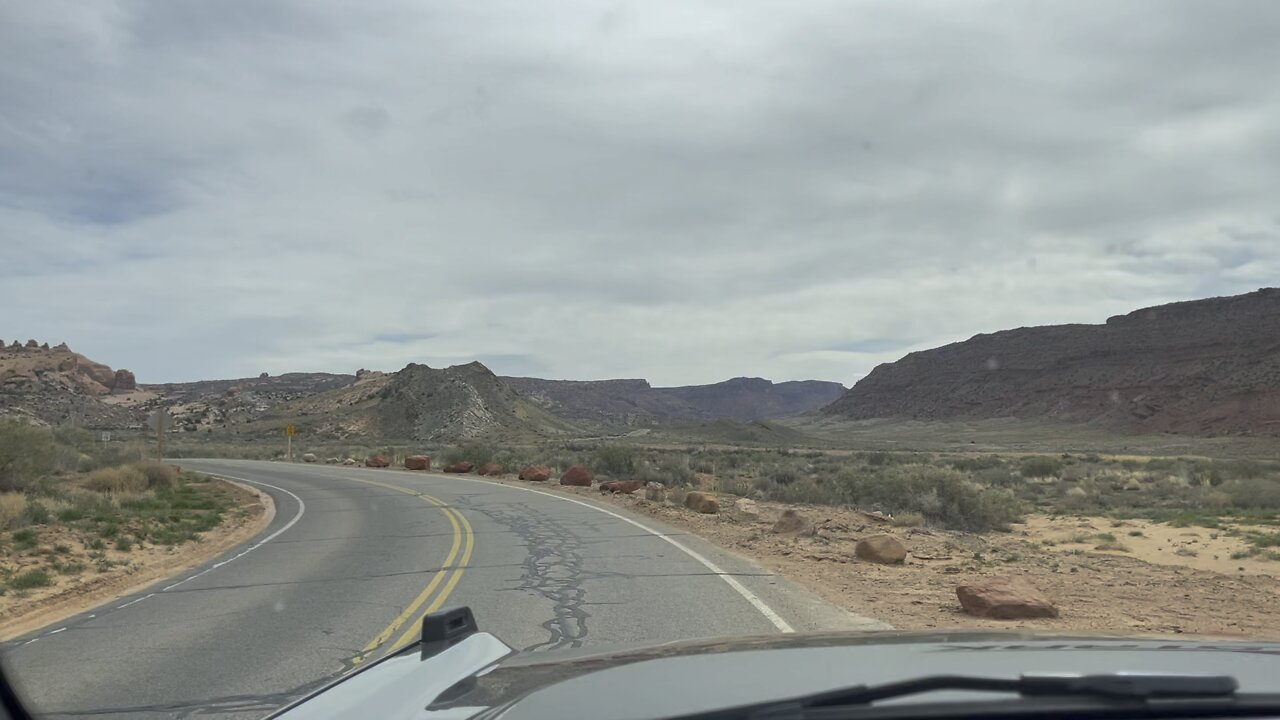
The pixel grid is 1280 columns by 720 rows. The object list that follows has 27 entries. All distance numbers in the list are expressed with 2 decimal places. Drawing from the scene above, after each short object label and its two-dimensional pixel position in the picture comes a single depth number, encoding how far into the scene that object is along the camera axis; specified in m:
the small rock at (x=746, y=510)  20.52
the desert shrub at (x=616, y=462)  35.65
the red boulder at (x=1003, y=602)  9.14
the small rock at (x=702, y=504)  21.78
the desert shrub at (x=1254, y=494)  25.20
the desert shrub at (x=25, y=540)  15.64
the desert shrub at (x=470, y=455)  44.12
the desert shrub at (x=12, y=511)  17.31
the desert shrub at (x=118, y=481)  26.22
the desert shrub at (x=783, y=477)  31.73
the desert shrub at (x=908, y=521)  19.66
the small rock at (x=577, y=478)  31.53
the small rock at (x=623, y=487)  27.57
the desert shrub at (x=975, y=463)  42.74
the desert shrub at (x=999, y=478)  34.97
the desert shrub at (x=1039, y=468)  38.62
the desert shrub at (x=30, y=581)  12.57
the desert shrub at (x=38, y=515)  17.88
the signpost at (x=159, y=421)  31.20
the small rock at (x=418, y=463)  44.34
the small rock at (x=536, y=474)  34.16
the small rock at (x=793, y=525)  17.15
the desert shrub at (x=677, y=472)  32.59
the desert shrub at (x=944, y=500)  21.56
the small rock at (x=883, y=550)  13.62
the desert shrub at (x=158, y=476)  29.33
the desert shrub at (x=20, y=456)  22.81
